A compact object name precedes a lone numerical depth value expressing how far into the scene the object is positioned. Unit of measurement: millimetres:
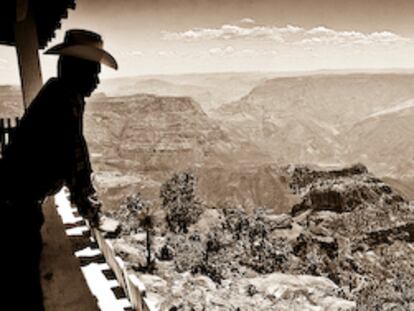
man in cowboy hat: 1895
